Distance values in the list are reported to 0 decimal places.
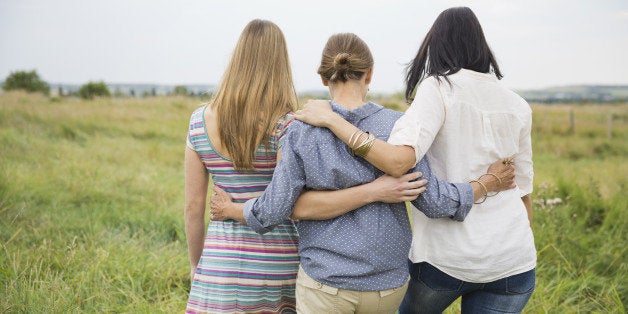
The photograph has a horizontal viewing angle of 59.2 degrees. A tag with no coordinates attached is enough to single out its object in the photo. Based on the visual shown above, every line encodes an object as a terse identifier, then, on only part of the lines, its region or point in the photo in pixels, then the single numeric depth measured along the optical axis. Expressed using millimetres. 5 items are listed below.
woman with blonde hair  1941
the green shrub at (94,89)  40475
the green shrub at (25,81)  42406
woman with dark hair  1771
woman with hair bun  1709
